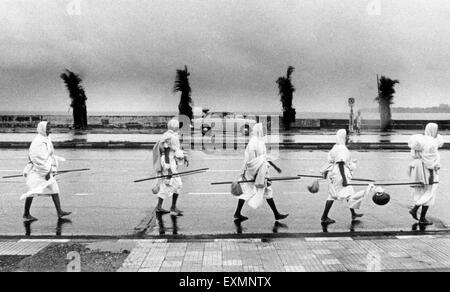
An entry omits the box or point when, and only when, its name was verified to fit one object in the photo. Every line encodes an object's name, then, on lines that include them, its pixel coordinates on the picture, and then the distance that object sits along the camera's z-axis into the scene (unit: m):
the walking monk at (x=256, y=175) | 7.60
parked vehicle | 28.80
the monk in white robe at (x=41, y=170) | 7.75
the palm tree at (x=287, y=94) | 35.19
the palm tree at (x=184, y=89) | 32.09
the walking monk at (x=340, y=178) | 7.48
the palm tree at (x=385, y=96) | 35.25
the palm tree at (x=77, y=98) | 32.56
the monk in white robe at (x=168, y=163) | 8.23
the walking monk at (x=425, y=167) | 7.58
